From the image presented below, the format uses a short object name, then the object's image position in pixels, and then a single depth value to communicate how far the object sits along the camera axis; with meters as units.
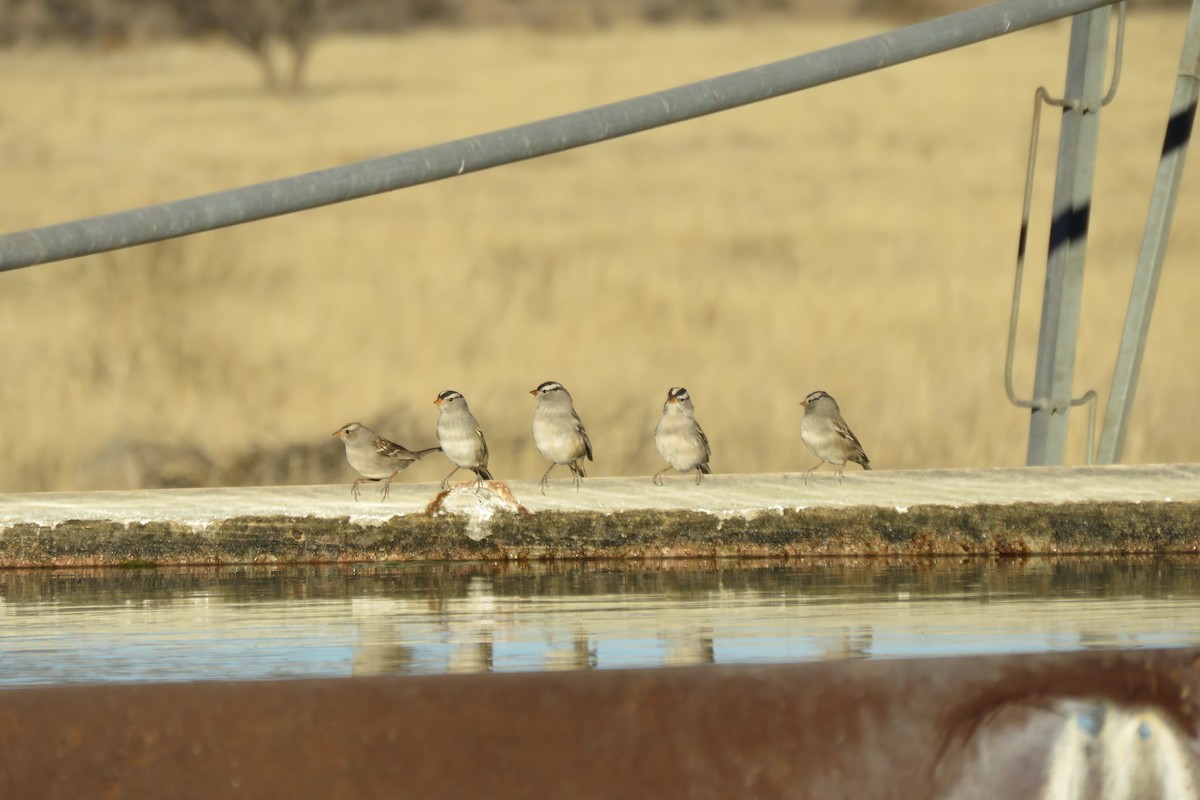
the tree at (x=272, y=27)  92.25
